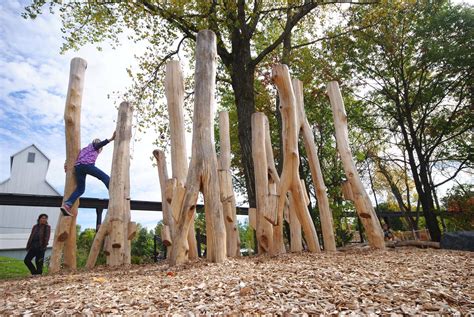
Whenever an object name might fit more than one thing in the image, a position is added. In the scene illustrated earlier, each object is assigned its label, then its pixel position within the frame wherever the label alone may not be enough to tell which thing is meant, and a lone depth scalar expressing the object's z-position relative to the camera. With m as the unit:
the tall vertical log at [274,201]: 4.27
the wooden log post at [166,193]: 3.98
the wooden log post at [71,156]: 4.88
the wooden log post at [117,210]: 4.83
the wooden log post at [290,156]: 4.50
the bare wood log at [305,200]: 4.72
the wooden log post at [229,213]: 4.59
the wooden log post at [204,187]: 3.57
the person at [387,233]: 10.85
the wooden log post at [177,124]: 4.15
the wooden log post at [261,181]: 4.71
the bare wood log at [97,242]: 4.91
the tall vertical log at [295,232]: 5.12
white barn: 16.62
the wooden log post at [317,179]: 5.01
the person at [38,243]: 6.35
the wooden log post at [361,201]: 5.01
